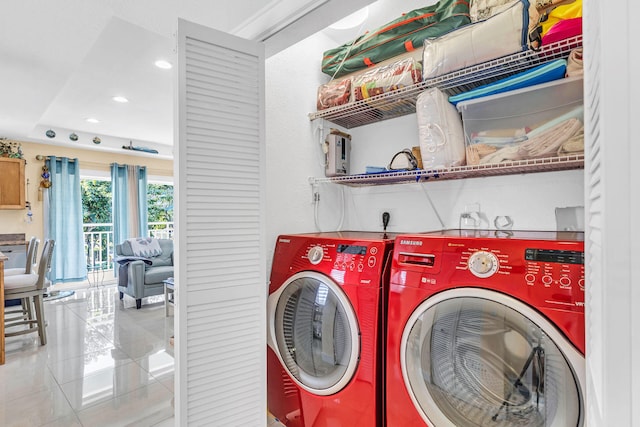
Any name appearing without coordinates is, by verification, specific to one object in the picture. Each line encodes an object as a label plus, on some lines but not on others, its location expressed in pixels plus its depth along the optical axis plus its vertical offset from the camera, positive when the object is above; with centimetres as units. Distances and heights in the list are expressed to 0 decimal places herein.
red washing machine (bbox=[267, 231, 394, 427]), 139 -56
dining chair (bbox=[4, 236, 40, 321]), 351 -59
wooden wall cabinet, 468 +44
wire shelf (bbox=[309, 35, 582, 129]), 125 +59
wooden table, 274 -82
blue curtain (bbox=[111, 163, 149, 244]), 596 +21
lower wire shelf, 124 +18
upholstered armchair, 436 -82
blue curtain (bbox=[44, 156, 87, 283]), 530 -11
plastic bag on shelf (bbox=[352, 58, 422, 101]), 158 +68
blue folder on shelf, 120 +51
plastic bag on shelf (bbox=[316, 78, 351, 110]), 188 +70
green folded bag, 155 +93
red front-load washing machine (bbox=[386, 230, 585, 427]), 98 -41
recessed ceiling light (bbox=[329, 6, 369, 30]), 215 +126
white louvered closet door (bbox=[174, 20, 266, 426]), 140 -9
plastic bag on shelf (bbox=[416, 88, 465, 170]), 147 +36
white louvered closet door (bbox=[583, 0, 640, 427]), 45 +0
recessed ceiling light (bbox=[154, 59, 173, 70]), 292 +135
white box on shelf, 119 +35
